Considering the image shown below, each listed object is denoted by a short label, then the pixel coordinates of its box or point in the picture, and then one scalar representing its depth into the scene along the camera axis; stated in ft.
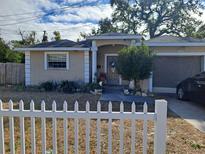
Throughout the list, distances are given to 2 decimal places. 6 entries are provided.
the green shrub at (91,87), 29.04
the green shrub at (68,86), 29.60
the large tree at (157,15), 60.68
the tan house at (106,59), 28.87
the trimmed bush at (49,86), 30.83
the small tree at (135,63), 25.00
